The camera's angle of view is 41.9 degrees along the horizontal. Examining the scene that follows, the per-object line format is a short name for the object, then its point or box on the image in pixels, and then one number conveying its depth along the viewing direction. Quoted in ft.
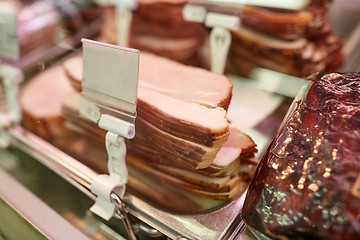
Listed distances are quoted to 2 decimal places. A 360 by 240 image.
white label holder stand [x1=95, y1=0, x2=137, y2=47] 1.83
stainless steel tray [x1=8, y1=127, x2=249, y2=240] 1.14
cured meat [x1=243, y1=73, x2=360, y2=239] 0.95
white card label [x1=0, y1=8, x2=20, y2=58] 1.53
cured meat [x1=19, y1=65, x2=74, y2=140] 1.53
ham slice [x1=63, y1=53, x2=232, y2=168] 1.13
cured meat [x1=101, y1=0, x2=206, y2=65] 1.77
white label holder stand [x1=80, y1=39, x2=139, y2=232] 1.13
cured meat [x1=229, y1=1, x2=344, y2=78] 1.62
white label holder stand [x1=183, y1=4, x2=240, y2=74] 1.50
